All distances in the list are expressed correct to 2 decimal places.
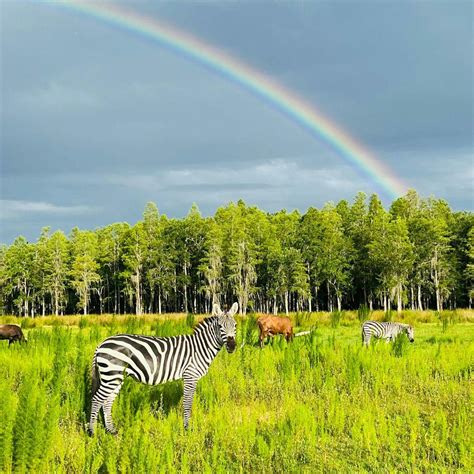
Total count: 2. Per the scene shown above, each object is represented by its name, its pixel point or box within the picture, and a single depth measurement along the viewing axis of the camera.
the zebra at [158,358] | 6.55
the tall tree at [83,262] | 64.12
